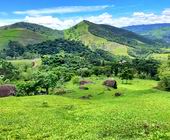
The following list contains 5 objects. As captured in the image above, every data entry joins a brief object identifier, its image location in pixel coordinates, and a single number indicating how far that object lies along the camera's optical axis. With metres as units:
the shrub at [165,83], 67.23
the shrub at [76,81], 73.86
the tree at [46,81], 57.64
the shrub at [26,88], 54.30
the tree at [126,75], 79.13
